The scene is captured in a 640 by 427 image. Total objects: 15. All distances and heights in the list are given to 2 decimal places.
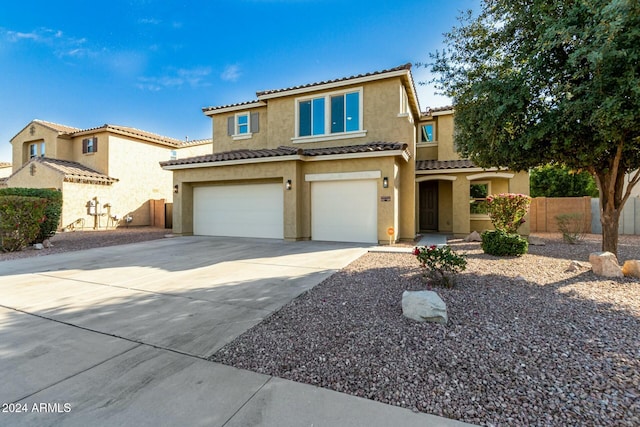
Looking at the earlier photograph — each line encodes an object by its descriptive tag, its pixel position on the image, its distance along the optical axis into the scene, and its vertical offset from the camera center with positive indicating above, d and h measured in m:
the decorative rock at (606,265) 6.06 -1.07
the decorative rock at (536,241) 11.17 -1.03
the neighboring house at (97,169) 18.12 +3.28
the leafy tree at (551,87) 4.68 +2.47
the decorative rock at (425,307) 3.79 -1.22
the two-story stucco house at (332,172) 11.67 +1.93
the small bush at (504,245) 8.49 -0.87
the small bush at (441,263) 5.36 -0.89
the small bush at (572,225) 11.27 -0.52
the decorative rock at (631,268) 5.94 -1.12
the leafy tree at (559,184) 20.25 +2.20
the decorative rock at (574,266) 6.64 -1.18
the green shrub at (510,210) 10.66 +0.18
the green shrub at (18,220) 9.84 -0.11
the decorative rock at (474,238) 12.38 -0.97
